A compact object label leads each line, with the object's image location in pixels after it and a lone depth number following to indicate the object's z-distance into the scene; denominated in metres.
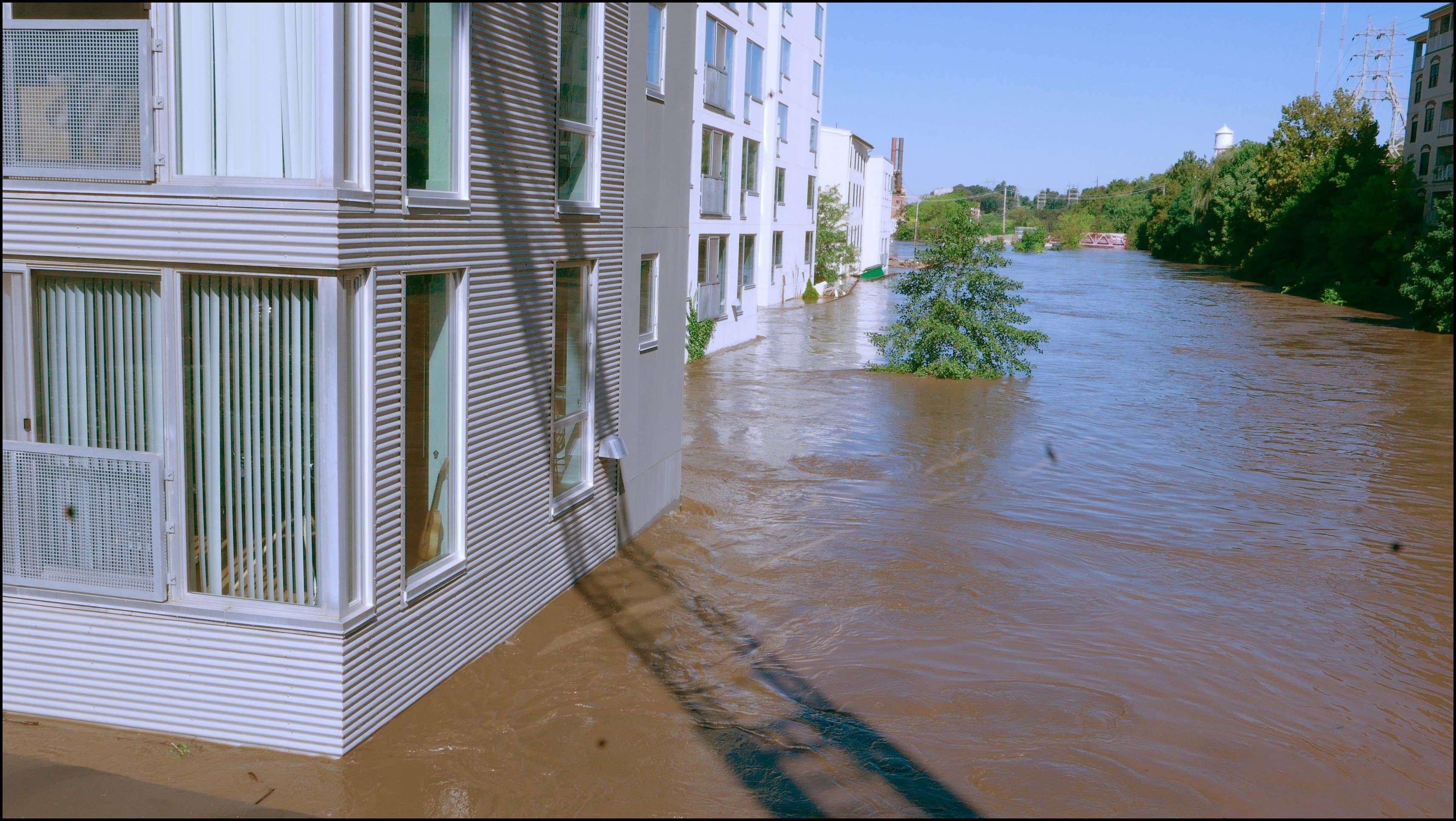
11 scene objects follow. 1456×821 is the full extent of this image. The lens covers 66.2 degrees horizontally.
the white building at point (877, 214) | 72.19
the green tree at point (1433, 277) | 38.81
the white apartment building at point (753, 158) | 27.83
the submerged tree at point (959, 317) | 26.23
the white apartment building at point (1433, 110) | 54.97
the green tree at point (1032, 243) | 132.75
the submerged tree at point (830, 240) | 52.34
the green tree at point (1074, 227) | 147.52
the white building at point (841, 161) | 57.88
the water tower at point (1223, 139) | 126.88
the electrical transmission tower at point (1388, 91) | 72.44
